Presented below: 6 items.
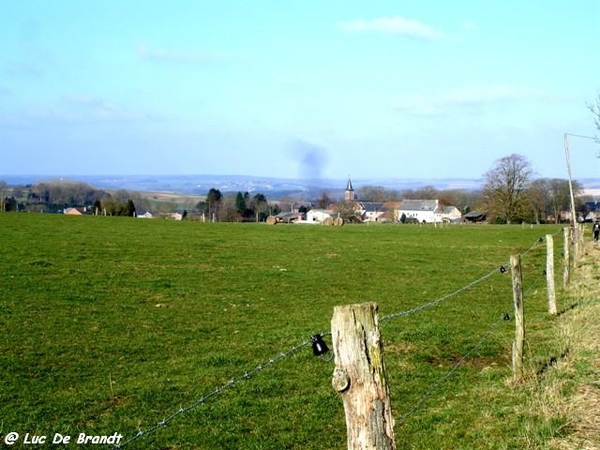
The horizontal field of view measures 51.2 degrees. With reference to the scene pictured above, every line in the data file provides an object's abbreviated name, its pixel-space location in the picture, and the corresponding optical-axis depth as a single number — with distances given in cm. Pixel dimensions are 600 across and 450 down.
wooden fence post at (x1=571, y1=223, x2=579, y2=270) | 2641
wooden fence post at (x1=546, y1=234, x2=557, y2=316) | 1591
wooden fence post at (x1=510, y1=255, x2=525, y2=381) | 964
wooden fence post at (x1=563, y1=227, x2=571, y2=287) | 2014
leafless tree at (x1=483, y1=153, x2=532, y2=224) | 10325
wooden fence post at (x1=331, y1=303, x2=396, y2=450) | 447
